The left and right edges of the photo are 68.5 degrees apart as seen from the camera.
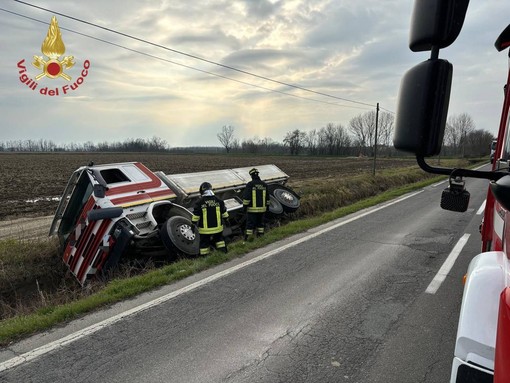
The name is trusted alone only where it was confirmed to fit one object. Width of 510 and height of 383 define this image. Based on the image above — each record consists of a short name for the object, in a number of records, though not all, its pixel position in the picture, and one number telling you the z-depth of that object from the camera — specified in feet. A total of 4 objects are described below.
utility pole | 75.19
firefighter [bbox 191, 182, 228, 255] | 22.76
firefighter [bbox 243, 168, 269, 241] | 28.19
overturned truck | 21.44
